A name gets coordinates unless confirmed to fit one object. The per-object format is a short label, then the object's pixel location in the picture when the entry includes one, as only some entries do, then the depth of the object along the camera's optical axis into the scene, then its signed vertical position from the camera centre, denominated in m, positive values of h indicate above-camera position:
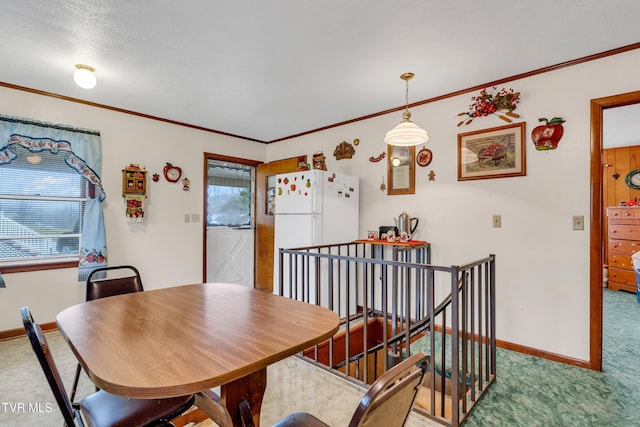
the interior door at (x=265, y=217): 4.59 -0.04
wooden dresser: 4.64 -0.43
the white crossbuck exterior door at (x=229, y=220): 4.59 -0.08
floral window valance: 2.93 +0.62
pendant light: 2.48 +0.67
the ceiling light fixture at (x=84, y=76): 2.47 +1.11
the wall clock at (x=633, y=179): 5.32 +0.65
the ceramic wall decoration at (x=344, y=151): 3.94 +0.84
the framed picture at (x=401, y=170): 3.39 +0.52
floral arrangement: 2.73 +1.03
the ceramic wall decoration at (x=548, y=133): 2.51 +0.69
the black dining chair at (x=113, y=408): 0.94 -0.74
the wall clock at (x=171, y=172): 3.88 +0.54
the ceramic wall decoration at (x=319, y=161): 4.22 +0.76
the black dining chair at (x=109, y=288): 1.86 -0.47
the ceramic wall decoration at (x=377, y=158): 3.64 +0.70
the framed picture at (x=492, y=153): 2.71 +0.59
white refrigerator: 3.42 +0.07
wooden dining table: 0.83 -0.43
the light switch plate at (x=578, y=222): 2.40 -0.05
